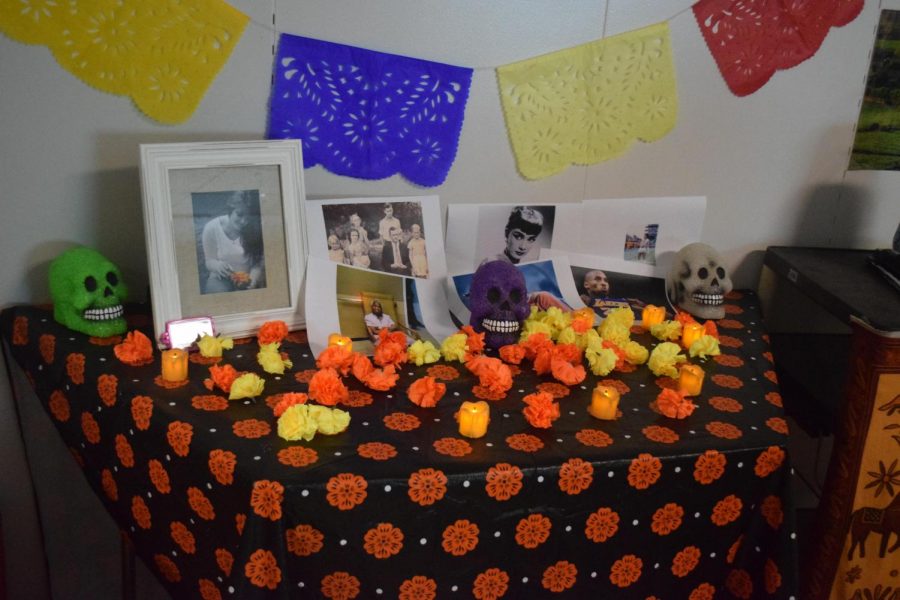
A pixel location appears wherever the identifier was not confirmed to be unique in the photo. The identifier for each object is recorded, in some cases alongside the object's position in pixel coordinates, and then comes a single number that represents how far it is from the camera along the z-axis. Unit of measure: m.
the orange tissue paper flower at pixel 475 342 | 1.21
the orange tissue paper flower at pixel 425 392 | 1.04
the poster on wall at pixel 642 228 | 1.53
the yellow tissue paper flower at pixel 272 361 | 1.12
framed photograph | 1.17
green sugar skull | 1.18
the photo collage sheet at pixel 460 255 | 1.31
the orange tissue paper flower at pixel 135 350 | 1.12
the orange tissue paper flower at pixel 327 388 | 1.02
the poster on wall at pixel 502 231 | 1.47
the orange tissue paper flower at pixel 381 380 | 1.08
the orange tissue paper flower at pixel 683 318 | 1.35
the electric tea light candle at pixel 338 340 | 1.17
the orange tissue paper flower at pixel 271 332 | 1.21
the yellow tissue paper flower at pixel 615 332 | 1.26
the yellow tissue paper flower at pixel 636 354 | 1.22
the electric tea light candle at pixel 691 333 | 1.29
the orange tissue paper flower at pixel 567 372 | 1.13
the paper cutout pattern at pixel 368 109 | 1.30
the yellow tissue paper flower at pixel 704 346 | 1.26
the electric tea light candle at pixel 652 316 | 1.36
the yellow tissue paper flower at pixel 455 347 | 1.20
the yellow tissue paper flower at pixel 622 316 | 1.31
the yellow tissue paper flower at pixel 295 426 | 0.94
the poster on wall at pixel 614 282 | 1.49
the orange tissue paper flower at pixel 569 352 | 1.19
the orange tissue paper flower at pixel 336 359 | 1.13
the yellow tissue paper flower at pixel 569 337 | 1.24
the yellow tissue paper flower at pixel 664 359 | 1.18
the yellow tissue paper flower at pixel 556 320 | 1.28
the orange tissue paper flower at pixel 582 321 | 1.29
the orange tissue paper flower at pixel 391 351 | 1.16
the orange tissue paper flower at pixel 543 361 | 1.17
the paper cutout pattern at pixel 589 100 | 1.41
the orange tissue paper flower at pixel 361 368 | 1.10
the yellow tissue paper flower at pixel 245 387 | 1.03
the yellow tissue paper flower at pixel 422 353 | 1.18
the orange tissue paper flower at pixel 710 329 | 1.32
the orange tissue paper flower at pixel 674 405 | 1.05
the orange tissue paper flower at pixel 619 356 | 1.21
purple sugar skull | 1.23
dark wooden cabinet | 1.10
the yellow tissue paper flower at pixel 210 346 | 1.16
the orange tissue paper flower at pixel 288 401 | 0.99
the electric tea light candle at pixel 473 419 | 0.97
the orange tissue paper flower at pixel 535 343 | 1.21
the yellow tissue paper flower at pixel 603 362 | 1.17
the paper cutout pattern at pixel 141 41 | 1.17
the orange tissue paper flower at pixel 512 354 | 1.20
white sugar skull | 1.41
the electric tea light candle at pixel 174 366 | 1.07
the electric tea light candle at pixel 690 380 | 1.12
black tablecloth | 0.89
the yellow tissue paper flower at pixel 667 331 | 1.32
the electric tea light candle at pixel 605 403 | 1.03
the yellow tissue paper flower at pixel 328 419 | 0.95
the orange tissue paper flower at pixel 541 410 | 1.01
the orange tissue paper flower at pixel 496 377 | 1.10
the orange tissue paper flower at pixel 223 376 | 1.05
